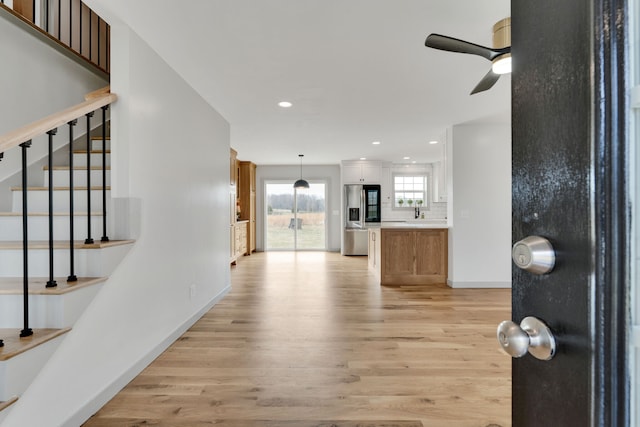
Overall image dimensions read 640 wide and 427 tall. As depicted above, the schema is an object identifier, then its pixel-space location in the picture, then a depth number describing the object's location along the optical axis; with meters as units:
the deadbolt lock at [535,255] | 0.49
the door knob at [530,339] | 0.50
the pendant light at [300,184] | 7.87
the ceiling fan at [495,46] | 1.96
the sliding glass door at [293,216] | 9.18
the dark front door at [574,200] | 0.40
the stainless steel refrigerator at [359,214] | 8.17
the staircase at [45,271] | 1.45
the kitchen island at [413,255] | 5.16
